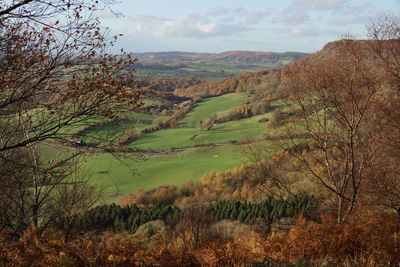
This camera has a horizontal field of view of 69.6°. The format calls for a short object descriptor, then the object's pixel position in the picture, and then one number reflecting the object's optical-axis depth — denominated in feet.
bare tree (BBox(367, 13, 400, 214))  29.48
